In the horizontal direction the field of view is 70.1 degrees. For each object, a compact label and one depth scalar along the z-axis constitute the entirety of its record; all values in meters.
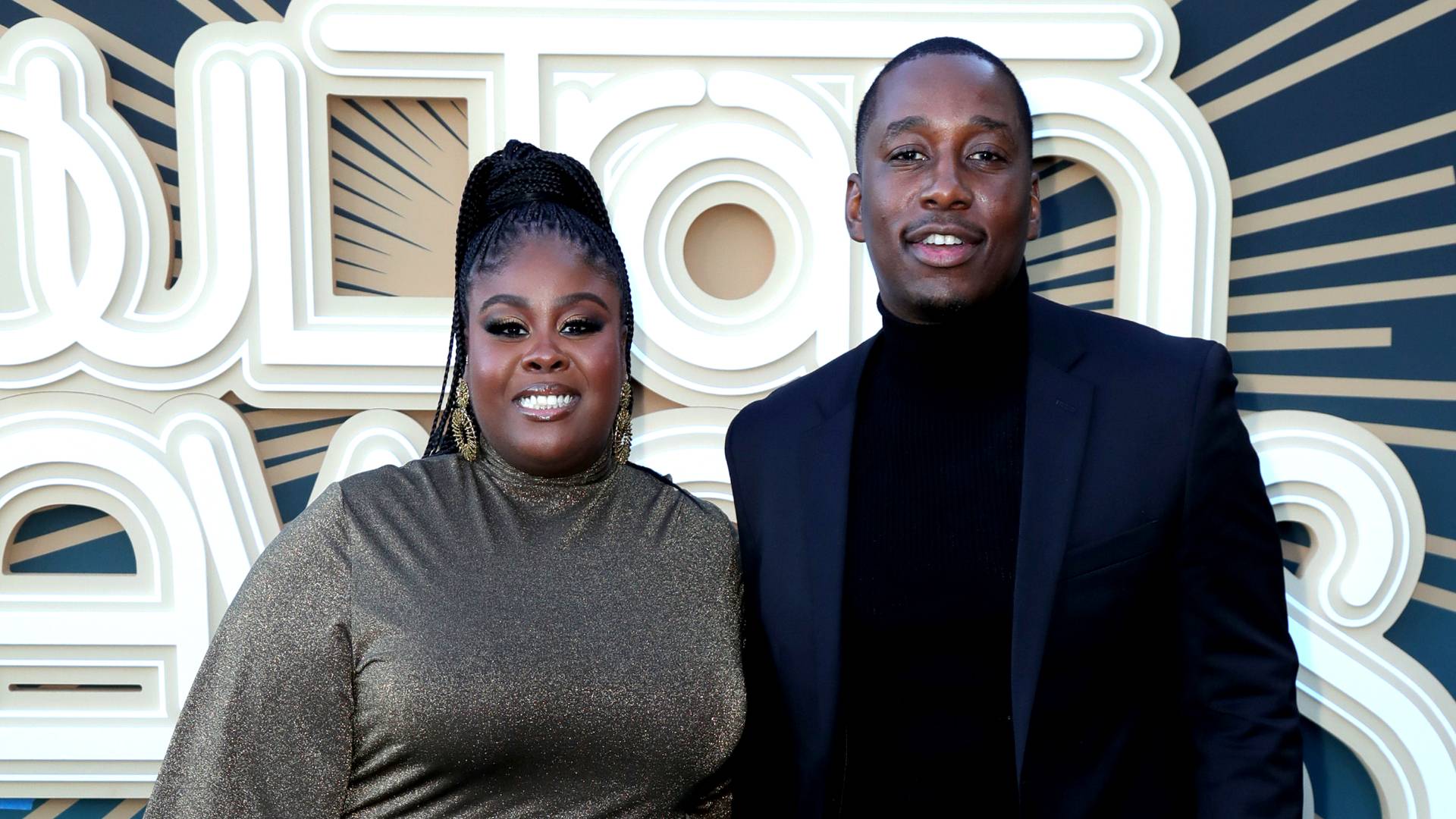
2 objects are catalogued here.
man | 1.46
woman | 1.43
